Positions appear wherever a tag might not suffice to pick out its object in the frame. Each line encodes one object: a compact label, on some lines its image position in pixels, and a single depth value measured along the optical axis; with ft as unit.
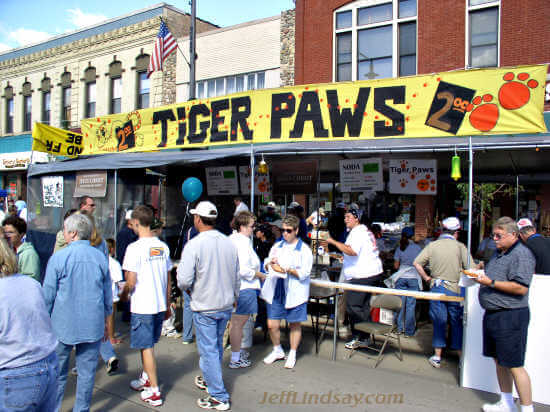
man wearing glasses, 12.00
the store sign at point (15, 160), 68.08
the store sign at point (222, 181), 30.35
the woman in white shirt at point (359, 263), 18.19
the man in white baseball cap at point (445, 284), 17.25
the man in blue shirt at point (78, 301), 10.98
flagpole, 36.47
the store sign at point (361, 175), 25.00
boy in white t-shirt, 13.32
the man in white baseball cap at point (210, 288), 12.78
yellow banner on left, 29.68
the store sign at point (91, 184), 27.98
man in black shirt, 15.96
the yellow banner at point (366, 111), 16.53
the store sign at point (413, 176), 24.49
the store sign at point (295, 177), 26.23
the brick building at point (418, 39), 36.24
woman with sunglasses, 16.58
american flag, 42.80
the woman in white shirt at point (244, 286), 16.38
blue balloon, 27.48
